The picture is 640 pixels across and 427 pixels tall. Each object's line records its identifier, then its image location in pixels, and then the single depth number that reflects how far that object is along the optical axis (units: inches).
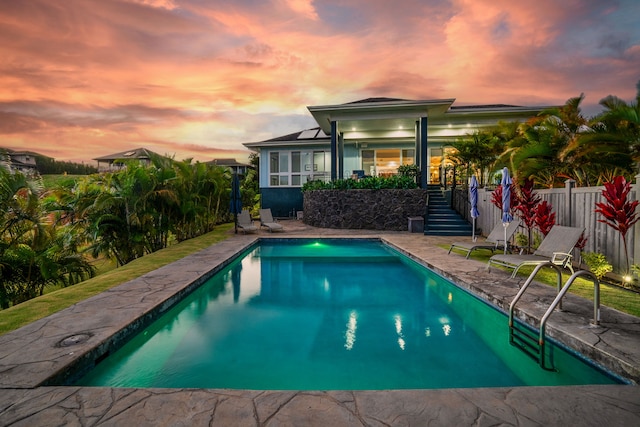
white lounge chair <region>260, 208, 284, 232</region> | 580.3
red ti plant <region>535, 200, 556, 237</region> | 300.0
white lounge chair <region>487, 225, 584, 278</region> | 222.1
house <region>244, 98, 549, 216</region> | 647.8
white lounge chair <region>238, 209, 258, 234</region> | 568.5
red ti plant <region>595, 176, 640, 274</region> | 212.1
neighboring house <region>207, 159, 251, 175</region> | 2117.5
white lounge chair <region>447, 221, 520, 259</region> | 316.1
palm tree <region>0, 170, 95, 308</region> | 256.5
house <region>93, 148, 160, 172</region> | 1127.9
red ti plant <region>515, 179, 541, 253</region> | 332.5
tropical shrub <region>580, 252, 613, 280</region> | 222.1
